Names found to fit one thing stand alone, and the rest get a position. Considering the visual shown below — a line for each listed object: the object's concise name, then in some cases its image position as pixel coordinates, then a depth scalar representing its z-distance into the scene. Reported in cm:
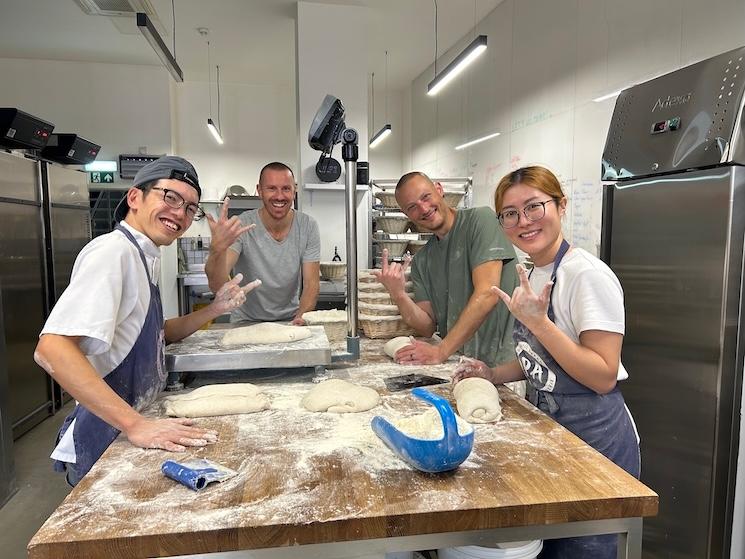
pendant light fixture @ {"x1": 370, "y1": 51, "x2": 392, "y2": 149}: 672
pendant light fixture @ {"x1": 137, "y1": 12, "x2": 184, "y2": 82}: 348
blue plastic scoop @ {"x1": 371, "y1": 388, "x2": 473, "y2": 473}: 106
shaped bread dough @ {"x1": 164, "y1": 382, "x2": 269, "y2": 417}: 145
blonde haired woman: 132
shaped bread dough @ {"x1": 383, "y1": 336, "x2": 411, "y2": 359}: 205
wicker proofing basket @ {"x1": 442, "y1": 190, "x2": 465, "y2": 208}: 461
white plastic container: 119
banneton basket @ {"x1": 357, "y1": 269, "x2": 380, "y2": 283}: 257
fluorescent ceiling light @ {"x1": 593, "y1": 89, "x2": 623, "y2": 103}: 320
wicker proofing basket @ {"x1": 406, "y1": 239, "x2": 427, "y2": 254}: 472
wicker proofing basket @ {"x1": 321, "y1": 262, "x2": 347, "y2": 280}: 451
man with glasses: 122
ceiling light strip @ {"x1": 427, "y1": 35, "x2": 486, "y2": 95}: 346
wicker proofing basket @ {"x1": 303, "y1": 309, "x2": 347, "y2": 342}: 226
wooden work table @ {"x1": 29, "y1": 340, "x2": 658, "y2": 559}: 91
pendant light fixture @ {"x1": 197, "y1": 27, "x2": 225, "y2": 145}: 538
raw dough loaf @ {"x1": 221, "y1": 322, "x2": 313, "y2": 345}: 183
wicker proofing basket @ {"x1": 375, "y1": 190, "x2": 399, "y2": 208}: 443
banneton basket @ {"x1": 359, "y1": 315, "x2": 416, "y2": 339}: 241
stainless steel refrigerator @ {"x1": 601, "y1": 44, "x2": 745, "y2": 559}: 185
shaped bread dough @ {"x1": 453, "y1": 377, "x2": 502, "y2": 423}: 140
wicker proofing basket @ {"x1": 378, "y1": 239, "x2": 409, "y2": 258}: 464
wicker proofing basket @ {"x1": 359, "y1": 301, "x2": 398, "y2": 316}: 243
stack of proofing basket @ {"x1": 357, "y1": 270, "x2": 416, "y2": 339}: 242
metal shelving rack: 472
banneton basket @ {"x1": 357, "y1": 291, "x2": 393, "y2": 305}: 248
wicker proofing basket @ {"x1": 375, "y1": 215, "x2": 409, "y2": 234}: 455
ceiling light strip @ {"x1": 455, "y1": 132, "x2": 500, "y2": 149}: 505
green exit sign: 646
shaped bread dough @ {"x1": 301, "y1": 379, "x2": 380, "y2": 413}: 147
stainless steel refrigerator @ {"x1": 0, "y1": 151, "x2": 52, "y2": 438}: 365
